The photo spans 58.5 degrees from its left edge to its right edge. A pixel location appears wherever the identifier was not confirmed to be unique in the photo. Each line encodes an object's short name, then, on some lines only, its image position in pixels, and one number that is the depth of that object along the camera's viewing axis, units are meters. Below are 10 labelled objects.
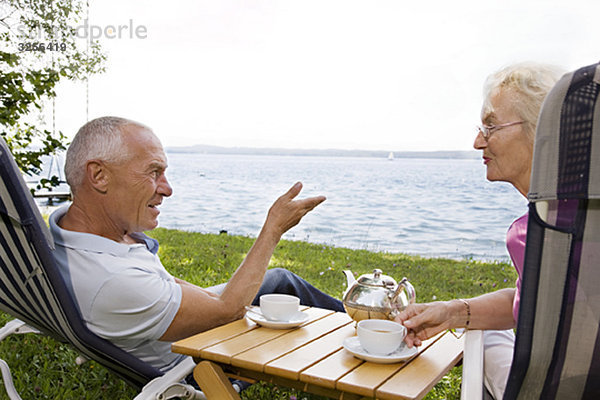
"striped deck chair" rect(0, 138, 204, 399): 1.71
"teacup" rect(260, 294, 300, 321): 1.98
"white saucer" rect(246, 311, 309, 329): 1.94
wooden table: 1.48
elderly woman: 1.91
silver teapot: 1.92
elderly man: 1.93
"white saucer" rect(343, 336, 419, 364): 1.61
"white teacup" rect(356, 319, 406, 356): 1.64
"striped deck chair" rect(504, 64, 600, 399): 0.88
